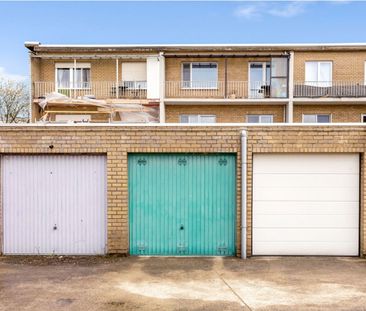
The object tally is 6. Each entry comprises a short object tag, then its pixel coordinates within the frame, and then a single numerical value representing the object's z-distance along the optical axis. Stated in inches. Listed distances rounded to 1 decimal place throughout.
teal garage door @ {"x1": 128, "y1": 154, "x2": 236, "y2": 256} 329.4
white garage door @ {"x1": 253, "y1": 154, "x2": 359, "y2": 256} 328.8
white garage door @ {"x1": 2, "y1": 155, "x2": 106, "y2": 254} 330.3
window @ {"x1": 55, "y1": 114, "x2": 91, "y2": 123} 784.9
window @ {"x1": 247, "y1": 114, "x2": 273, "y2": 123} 810.2
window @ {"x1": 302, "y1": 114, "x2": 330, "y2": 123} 815.1
